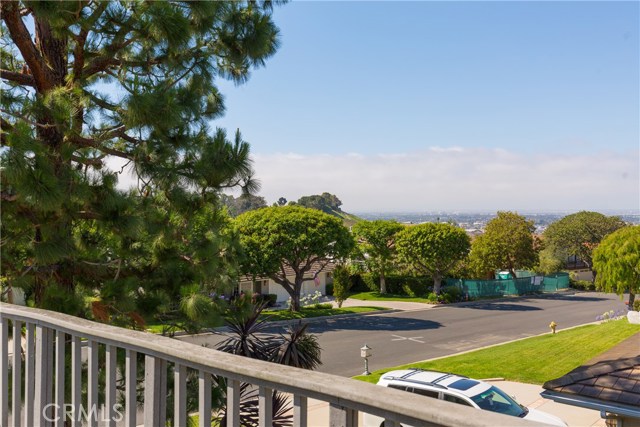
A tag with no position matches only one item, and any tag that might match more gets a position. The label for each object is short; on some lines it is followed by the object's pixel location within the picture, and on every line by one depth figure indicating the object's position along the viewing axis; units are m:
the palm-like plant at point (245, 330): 8.52
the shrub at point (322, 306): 30.72
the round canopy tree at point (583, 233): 52.34
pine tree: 5.74
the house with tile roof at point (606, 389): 6.07
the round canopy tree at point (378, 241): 37.59
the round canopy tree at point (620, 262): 24.11
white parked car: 9.69
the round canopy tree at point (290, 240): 28.02
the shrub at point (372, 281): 40.56
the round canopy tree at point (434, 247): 35.44
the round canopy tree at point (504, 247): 40.31
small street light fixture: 14.20
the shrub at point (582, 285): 45.25
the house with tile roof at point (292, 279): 34.97
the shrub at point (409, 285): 38.72
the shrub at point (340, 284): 32.00
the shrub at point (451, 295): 35.48
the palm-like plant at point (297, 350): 9.16
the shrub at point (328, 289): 40.52
